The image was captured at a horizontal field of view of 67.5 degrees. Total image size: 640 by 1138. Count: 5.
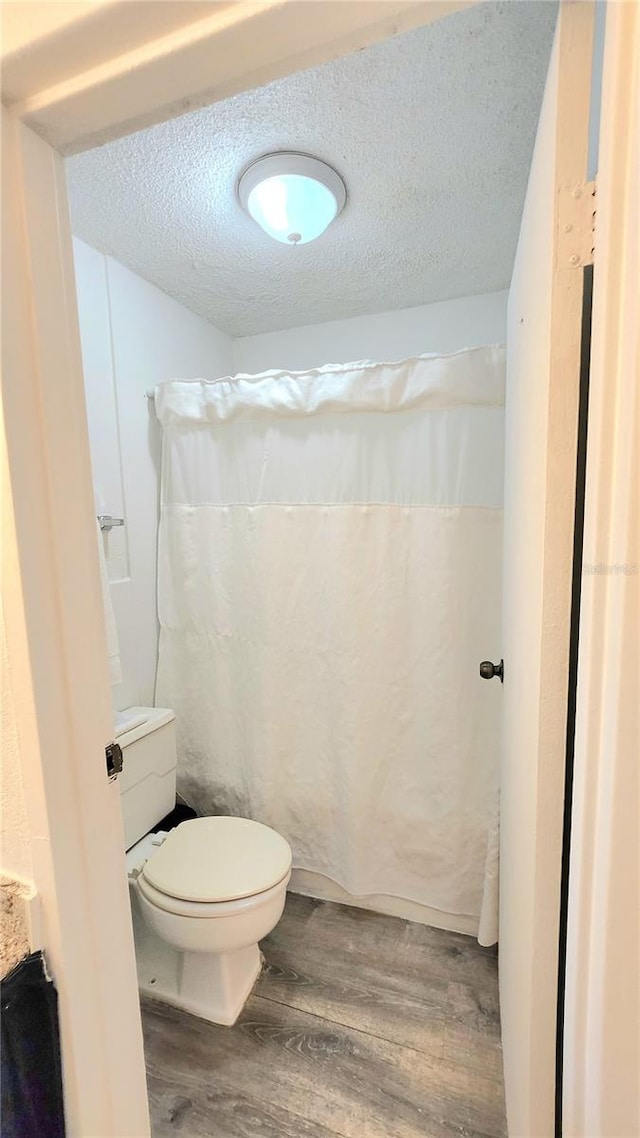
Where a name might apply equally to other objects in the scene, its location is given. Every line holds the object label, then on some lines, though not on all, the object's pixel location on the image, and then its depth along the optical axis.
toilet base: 1.32
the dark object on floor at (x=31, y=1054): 0.62
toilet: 1.23
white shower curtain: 1.50
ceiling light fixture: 1.12
